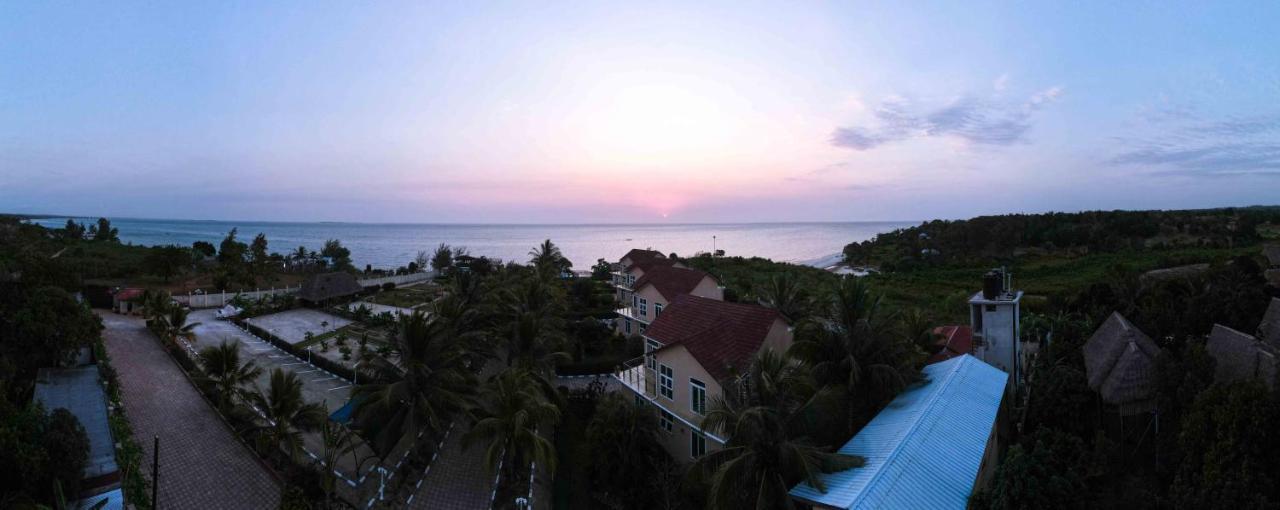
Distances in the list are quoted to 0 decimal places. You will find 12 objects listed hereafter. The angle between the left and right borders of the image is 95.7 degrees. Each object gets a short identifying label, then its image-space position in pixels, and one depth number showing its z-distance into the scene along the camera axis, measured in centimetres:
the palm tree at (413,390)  1655
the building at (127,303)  3791
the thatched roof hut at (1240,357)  1529
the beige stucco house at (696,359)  1788
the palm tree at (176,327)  2955
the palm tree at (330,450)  1511
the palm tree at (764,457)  1201
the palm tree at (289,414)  1647
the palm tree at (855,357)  1586
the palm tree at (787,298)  2567
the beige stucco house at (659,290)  3020
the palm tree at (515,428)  1606
